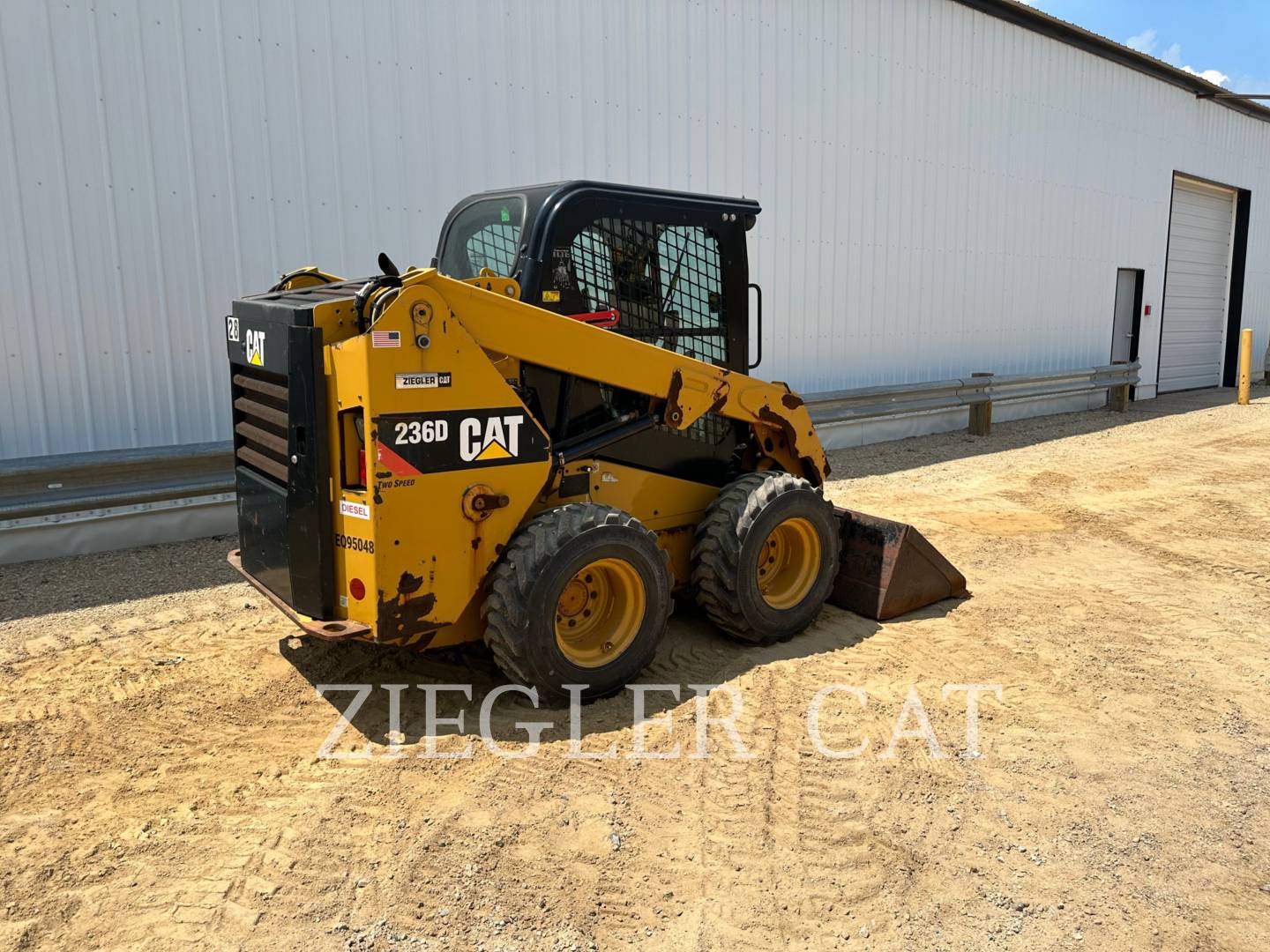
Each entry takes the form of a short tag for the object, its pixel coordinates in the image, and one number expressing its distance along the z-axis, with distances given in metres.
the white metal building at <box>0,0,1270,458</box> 6.72
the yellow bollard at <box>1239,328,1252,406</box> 17.28
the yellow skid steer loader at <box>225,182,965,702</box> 3.96
